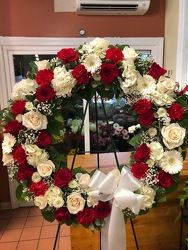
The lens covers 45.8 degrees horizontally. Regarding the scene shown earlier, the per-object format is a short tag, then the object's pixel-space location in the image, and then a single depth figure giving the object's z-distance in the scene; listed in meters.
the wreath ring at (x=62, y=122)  1.01
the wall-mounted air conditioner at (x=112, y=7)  2.28
